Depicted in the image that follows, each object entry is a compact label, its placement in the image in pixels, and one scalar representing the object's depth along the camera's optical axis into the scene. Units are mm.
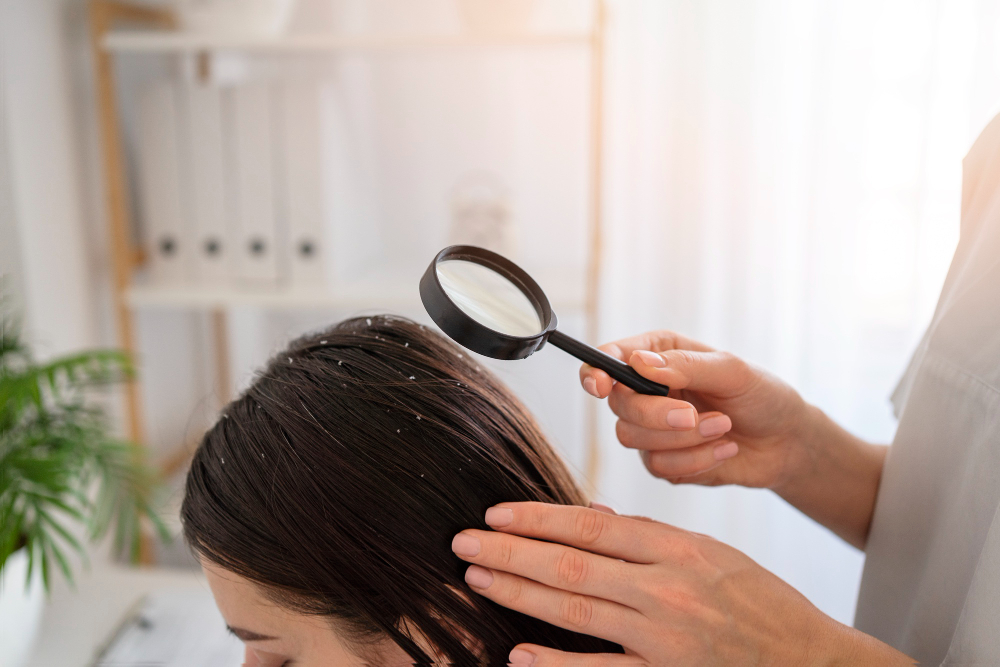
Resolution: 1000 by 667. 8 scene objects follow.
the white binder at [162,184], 1766
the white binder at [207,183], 1749
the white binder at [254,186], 1738
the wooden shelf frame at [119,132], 1612
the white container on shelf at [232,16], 1681
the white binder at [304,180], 1732
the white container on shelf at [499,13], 1669
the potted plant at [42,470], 1165
